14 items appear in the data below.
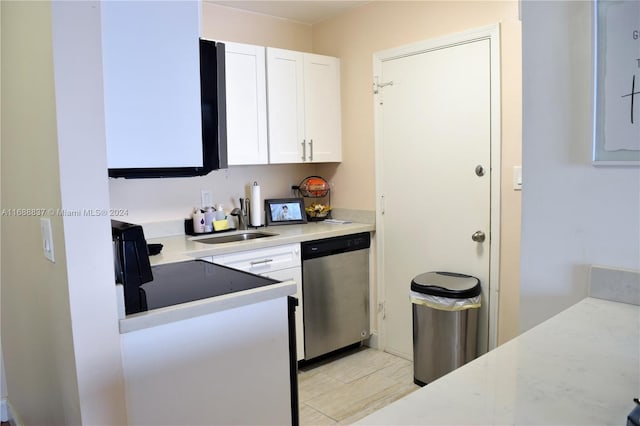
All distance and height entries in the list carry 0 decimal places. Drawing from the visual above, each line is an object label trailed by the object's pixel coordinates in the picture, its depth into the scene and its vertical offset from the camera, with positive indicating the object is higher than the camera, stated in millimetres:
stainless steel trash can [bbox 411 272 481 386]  2893 -894
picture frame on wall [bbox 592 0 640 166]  1307 +228
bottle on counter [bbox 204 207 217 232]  3424 -296
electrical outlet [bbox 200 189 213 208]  3525 -160
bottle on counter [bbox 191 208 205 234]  3379 -318
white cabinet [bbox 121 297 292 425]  1553 -654
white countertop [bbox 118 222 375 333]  1544 -419
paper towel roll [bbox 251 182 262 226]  3608 -220
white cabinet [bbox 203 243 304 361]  2967 -544
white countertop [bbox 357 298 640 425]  840 -408
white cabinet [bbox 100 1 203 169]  1509 +296
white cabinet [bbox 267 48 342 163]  3482 +488
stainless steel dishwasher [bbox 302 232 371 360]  3322 -822
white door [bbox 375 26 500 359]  2982 +26
